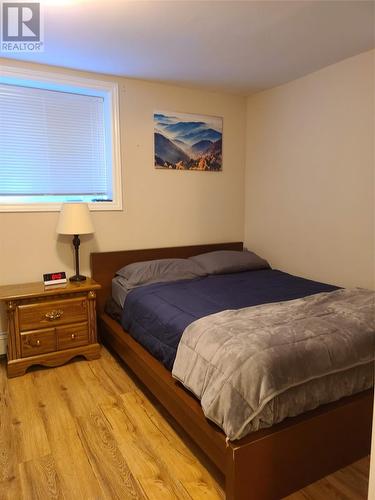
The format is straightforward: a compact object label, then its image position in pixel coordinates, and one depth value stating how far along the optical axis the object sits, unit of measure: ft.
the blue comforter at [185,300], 6.76
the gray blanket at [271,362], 4.60
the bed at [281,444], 4.54
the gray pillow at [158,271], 9.27
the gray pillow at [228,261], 10.31
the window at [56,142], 9.07
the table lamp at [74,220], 8.85
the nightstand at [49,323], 8.18
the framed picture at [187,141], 10.77
